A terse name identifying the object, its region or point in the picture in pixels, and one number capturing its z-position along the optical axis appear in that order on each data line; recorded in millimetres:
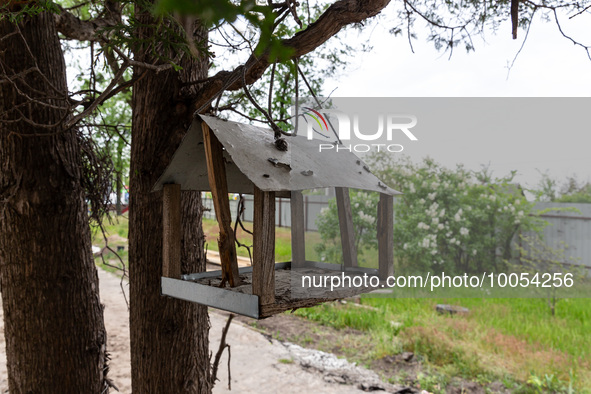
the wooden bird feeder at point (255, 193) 916
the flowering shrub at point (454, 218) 4977
